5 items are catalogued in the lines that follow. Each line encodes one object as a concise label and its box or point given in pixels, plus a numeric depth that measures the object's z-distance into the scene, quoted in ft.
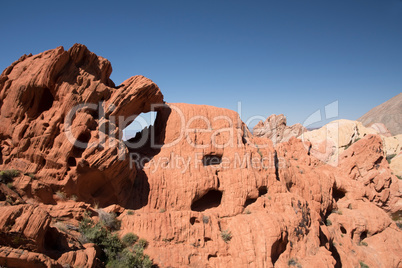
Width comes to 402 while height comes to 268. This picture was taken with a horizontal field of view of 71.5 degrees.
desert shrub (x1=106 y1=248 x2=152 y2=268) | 32.25
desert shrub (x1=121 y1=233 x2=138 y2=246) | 37.40
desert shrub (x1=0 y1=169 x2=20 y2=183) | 33.26
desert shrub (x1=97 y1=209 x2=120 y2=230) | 38.17
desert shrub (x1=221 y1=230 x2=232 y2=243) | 43.11
